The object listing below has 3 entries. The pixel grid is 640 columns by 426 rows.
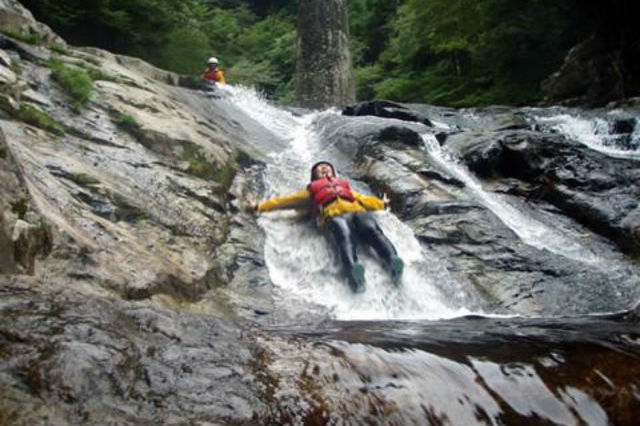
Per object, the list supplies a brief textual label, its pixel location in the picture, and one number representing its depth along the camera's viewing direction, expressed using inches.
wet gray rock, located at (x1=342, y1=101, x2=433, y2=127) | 445.1
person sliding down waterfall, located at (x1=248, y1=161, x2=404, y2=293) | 237.6
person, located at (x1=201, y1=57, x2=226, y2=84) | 521.7
